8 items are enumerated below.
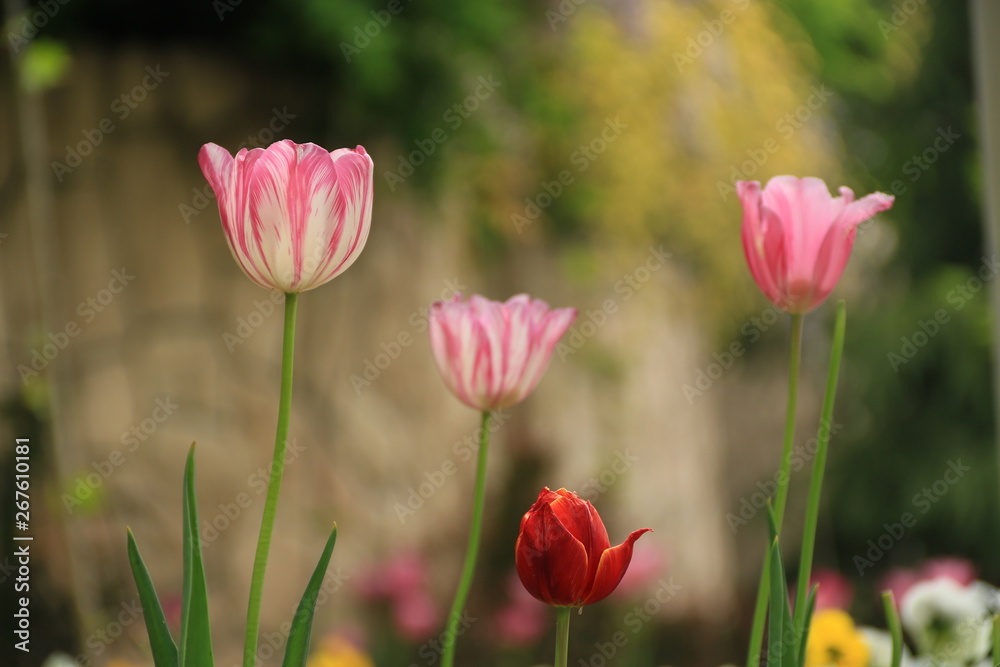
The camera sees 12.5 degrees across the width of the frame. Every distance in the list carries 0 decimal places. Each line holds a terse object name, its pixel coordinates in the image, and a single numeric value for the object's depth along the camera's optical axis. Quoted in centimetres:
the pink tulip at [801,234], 184
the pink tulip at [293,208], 180
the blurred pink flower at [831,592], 417
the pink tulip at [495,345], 187
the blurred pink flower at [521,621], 505
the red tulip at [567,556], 179
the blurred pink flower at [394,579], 486
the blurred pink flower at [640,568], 528
